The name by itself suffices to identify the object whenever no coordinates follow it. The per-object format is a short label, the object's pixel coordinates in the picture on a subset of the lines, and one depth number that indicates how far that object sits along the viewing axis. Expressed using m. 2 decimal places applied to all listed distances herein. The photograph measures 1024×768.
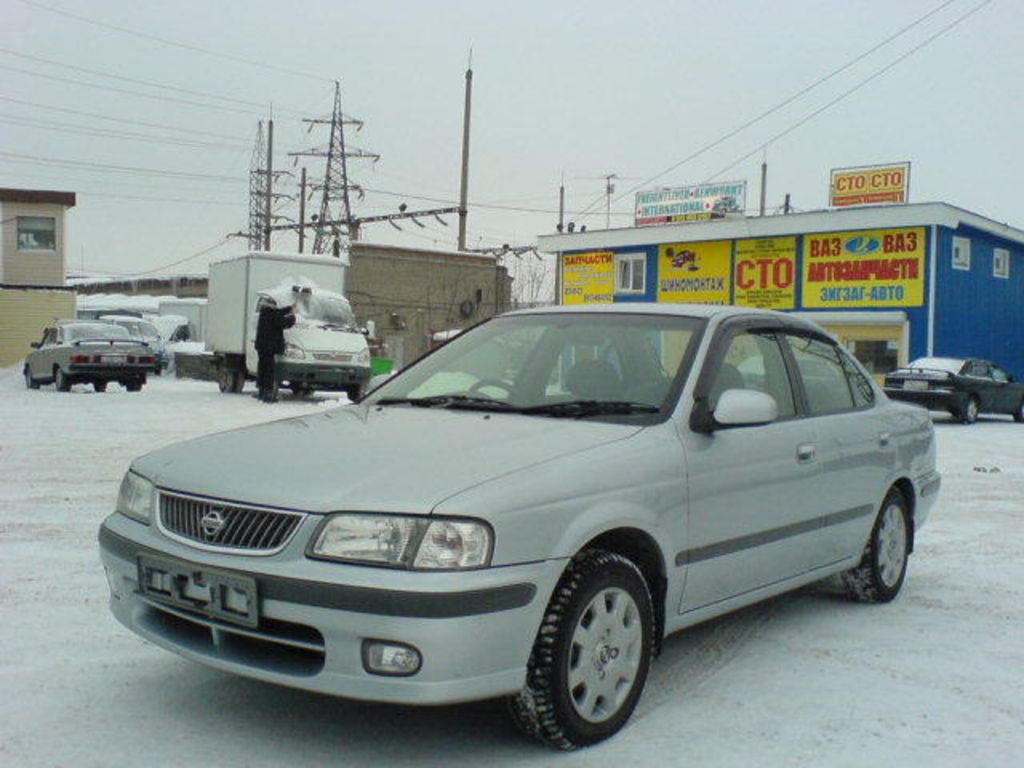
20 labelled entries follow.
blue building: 25.98
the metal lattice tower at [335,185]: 54.88
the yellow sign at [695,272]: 30.30
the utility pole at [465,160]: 35.38
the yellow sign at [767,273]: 28.69
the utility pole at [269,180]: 48.28
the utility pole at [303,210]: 50.38
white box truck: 21.16
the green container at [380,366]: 26.23
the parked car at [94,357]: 22.36
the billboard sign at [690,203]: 31.78
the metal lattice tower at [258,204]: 67.06
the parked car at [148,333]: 33.56
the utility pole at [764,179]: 56.59
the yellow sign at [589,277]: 33.16
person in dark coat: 19.97
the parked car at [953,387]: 20.62
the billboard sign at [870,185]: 29.19
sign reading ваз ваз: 26.09
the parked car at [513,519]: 3.29
